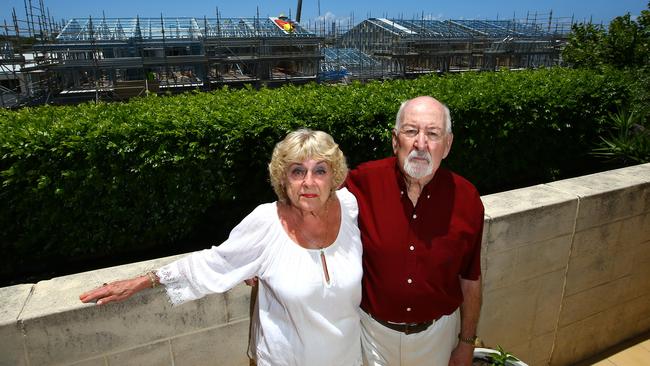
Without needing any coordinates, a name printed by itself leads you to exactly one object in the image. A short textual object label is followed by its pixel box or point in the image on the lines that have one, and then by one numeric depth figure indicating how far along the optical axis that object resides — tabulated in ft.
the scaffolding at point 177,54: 65.31
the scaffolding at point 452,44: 90.74
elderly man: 7.18
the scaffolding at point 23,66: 59.16
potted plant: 8.86
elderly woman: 6.46
